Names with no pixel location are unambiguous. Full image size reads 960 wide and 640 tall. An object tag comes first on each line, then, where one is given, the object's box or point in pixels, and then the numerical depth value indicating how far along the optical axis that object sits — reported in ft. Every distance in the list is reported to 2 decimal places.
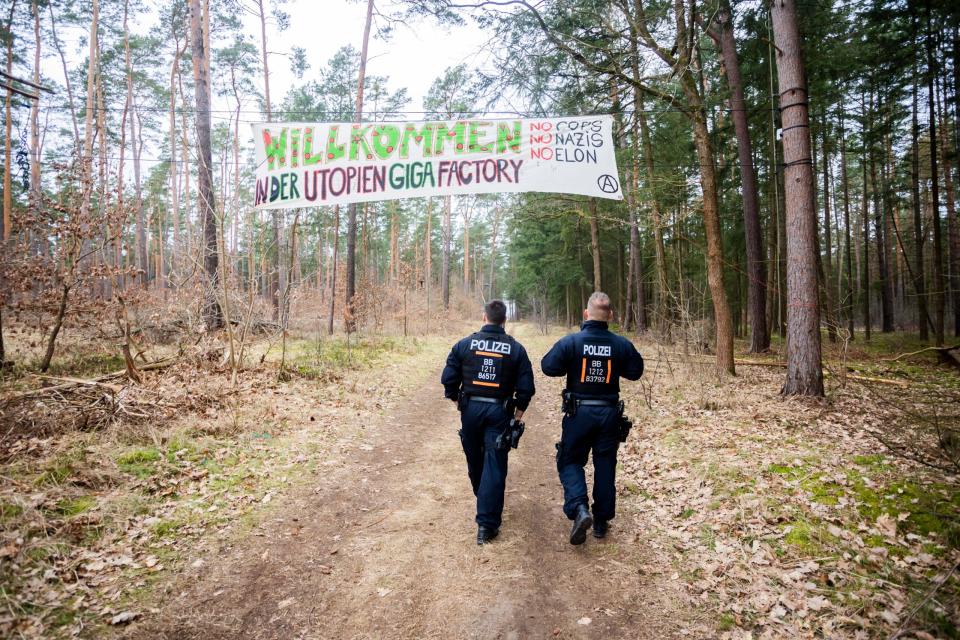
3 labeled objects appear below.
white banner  24.61
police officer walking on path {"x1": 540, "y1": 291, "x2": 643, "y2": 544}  13.83
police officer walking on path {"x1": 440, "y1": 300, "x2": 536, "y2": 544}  13.83
